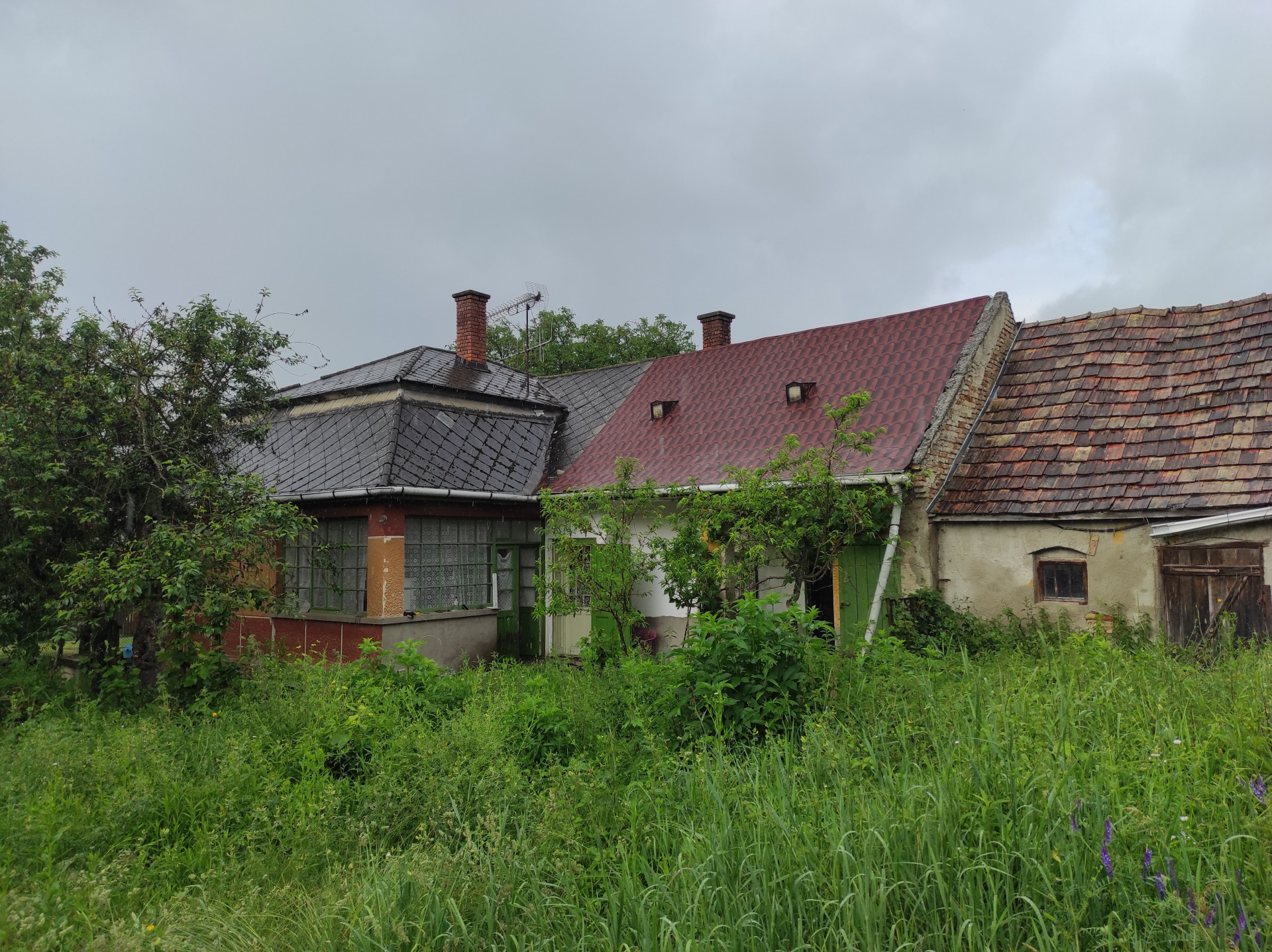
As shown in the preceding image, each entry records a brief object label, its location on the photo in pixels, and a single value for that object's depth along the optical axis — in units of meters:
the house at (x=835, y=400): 10.30
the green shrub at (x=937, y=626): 9.16
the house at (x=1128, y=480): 8.38
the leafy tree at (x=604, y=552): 10.16
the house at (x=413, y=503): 11.16
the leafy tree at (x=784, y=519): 9.10
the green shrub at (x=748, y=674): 5.49
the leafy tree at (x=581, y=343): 29.53
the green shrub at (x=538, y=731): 5.87
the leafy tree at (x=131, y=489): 7.43
